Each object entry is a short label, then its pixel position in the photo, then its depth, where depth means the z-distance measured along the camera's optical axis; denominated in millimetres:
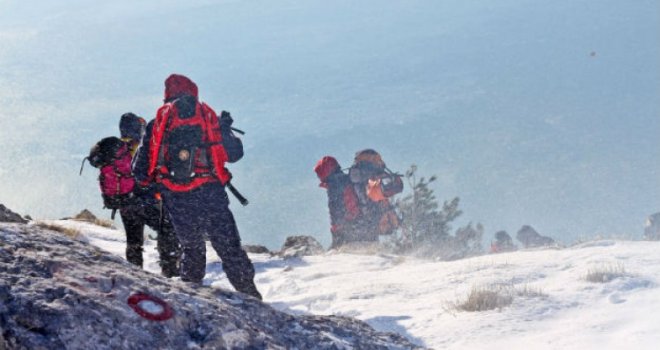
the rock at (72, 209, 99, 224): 13727
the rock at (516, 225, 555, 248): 28227
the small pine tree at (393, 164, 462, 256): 30109
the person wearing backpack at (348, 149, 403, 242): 13938
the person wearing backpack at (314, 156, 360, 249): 14031
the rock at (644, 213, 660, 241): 24955
